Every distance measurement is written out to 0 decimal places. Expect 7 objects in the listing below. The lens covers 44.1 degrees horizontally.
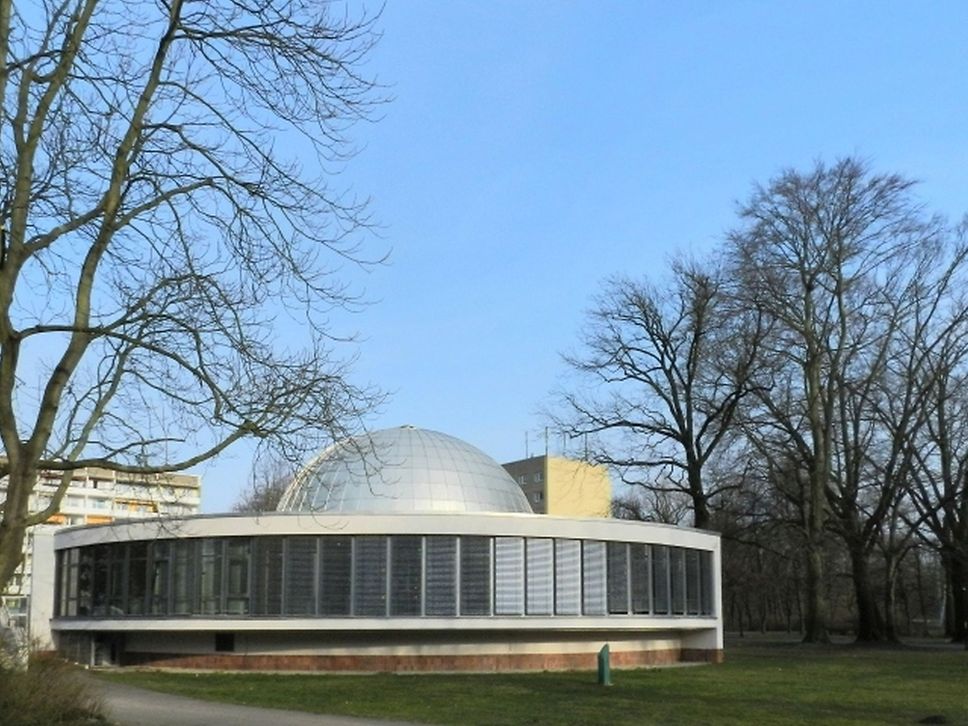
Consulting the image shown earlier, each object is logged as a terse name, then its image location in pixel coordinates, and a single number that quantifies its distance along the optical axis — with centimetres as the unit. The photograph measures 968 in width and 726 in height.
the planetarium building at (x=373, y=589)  3459
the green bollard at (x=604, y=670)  2806
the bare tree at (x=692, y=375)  4831
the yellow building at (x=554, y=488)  10636
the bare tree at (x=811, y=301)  4772
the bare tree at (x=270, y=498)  5668
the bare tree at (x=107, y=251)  1247
